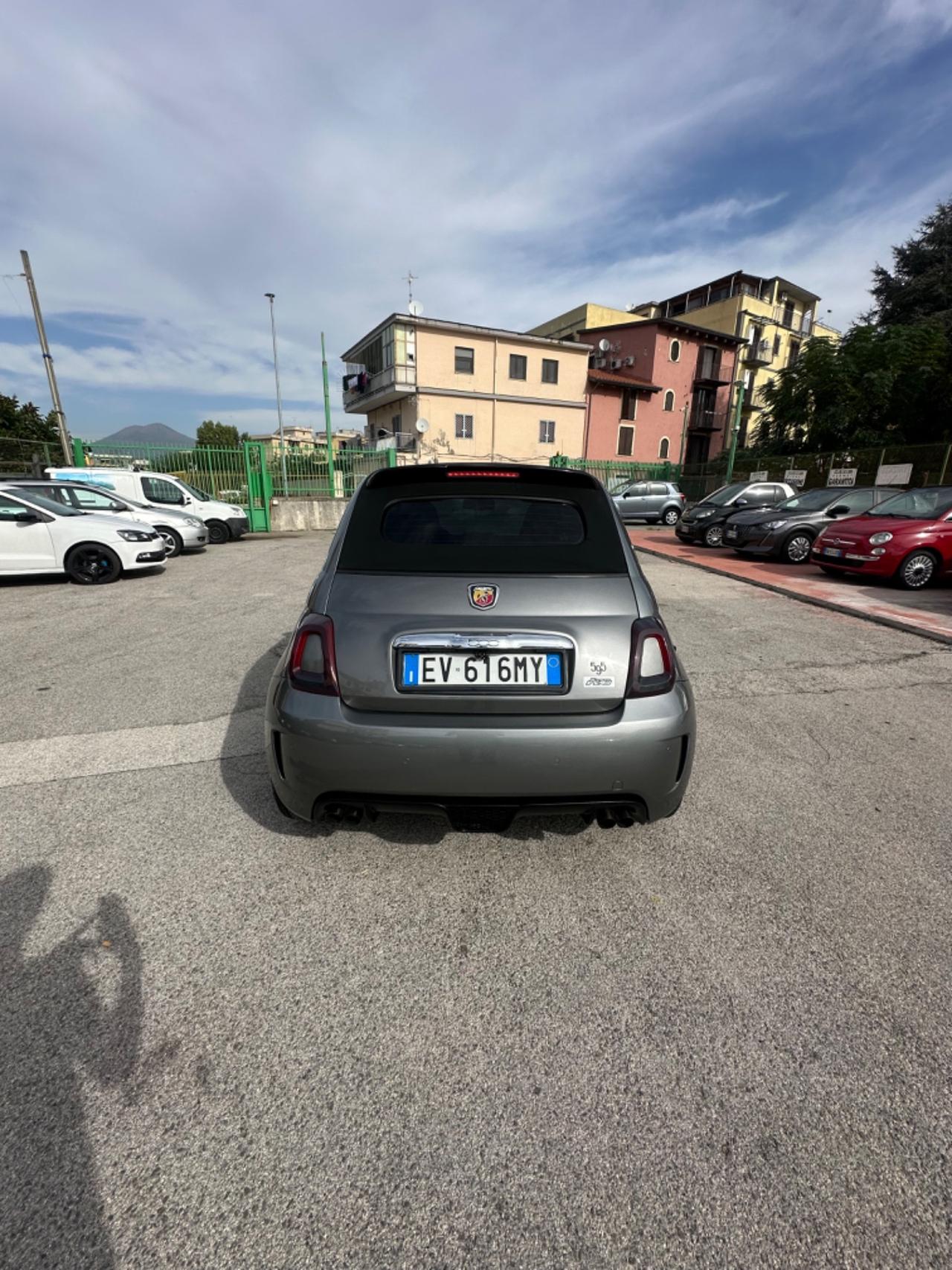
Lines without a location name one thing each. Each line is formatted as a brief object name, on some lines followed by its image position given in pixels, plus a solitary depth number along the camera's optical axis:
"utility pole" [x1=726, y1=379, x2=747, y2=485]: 25.11
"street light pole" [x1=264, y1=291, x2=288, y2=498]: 18.66
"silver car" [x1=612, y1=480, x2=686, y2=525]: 22.09
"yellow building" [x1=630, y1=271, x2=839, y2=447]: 42.03
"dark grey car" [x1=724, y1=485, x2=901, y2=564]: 11.45
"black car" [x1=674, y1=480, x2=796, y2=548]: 14.09
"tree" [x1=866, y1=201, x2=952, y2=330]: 28.98
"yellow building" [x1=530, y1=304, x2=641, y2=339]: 41.25
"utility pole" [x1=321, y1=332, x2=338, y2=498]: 19.22
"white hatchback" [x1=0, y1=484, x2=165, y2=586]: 8.05
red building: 36.19
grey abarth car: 1.96
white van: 12.73
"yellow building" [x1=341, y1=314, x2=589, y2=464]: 30.33
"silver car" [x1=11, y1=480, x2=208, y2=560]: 10.21
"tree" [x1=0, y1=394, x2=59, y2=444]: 30.92
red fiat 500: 8.52
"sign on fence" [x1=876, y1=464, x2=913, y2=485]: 16.38
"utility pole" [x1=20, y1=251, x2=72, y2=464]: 15.43
